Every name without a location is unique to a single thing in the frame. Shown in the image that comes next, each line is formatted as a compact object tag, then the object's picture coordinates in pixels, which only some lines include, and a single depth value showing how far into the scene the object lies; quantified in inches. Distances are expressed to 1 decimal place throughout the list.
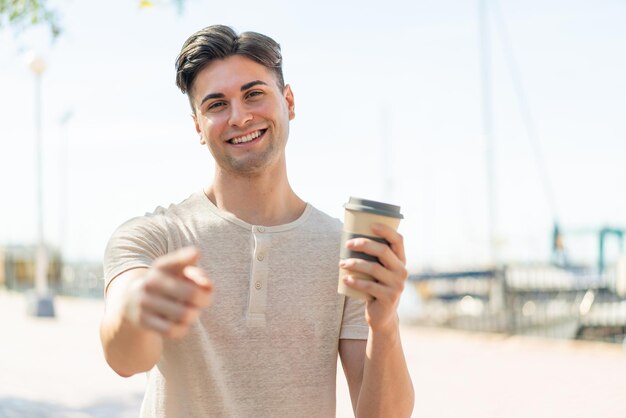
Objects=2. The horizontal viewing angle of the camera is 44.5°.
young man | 78.0
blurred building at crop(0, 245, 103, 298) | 944.9
